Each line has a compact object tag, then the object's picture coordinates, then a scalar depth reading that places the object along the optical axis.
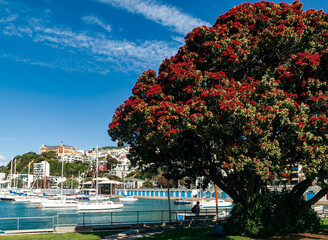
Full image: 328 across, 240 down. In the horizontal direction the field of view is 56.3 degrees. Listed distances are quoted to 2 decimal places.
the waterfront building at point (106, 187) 153.12
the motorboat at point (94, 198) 97.22
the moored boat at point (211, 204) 69.31
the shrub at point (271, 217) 16.34
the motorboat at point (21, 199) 103.93
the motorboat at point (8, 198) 107.28
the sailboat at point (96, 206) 66.12
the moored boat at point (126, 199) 104.62
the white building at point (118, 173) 194.62
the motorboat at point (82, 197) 97.62
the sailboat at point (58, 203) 76.31
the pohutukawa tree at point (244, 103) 14.26
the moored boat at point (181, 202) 90.12
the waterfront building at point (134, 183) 152.38
